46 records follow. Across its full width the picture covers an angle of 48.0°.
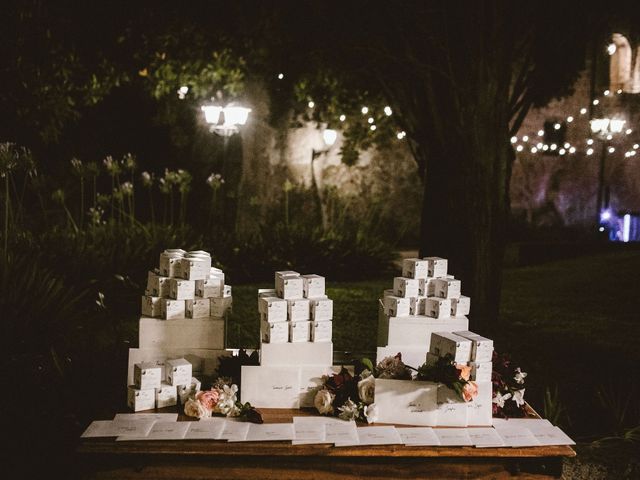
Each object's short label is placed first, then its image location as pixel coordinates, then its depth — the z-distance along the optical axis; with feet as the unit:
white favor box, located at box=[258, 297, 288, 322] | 12.85
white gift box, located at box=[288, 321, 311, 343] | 12.87
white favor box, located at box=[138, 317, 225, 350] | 13.51
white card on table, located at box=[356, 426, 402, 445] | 11.24
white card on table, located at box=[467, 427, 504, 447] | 11.31
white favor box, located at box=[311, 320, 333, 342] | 12.94
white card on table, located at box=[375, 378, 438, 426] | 12.03
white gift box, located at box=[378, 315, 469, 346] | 14.08
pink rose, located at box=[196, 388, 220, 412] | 12.07
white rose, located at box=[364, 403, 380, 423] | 12.04
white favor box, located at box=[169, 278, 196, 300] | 13.56
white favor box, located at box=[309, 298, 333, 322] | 13.04
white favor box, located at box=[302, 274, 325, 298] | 13.43
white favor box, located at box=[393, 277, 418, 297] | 14.47
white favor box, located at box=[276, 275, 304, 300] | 13.21
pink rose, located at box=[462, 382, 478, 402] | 11.78
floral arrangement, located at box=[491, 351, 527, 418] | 12.52
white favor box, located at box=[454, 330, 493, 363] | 12.23
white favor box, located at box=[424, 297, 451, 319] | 14.23
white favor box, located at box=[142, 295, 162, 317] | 13.73
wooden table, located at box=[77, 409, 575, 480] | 11.02
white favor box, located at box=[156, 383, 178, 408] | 12.45
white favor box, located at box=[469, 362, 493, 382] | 12.25
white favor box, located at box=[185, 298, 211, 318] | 13.53
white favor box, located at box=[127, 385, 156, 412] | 12.27
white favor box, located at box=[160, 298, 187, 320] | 13.50
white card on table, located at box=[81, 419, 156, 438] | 11.25
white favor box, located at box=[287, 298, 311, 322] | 12.96
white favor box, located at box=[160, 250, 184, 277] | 14.23
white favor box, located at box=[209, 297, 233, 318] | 13.56
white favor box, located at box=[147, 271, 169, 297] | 13.98
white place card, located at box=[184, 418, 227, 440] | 11.28
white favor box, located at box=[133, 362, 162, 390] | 12.25
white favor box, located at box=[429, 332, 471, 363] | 12.14
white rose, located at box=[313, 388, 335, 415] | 12.25
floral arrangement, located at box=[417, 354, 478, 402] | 11.78
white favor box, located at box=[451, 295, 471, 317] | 14.32
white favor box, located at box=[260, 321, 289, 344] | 12.81
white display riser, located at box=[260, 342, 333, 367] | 12.75
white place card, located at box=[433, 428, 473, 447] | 11.30
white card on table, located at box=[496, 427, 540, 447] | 11.35
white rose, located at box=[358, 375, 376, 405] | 12.16
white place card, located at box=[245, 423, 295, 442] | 11.23
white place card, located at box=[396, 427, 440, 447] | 11.28
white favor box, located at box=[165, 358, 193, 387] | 12.50
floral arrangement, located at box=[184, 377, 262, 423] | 12.03
